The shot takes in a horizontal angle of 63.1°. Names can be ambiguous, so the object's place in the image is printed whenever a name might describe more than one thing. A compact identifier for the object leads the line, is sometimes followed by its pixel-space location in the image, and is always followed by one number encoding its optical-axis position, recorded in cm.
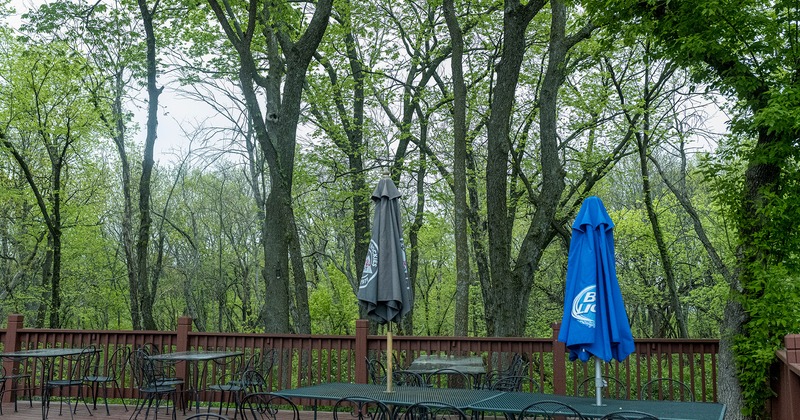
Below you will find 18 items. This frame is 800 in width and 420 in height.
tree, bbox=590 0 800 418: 620
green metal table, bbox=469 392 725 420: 448
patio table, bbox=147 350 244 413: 720
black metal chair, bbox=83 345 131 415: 797
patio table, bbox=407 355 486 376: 690
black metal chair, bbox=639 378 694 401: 698
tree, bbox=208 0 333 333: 1073
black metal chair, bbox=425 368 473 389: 666
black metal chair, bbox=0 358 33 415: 849
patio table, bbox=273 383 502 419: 491
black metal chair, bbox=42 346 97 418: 769
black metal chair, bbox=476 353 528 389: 736
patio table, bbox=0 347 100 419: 740
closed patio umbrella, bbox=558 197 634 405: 496
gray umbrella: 606
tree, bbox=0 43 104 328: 1731
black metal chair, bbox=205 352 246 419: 715
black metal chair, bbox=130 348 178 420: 720
